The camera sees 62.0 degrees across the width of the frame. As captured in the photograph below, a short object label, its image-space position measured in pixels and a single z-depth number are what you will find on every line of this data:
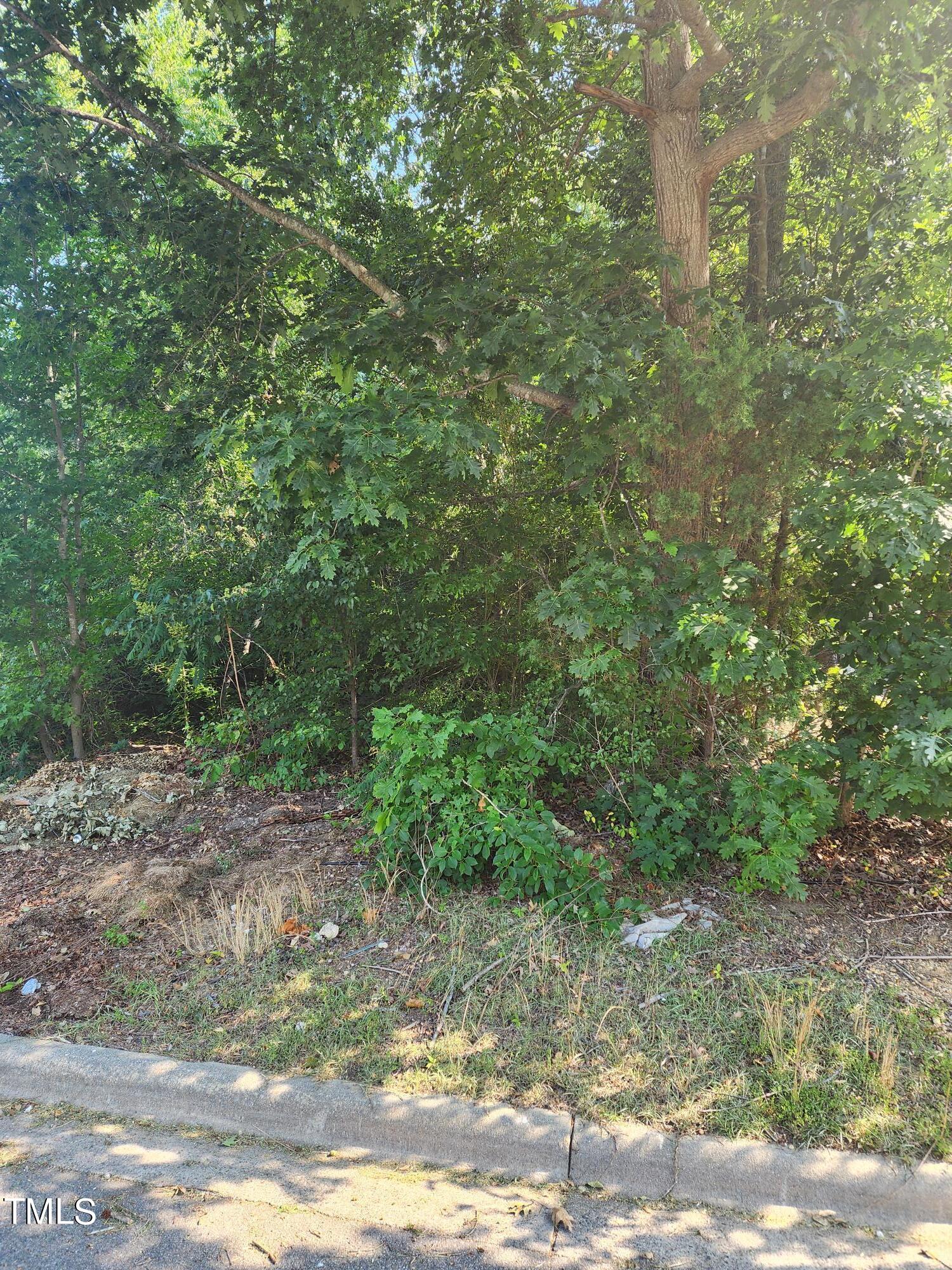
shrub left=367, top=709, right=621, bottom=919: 3.90
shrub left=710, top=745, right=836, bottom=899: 3.85
